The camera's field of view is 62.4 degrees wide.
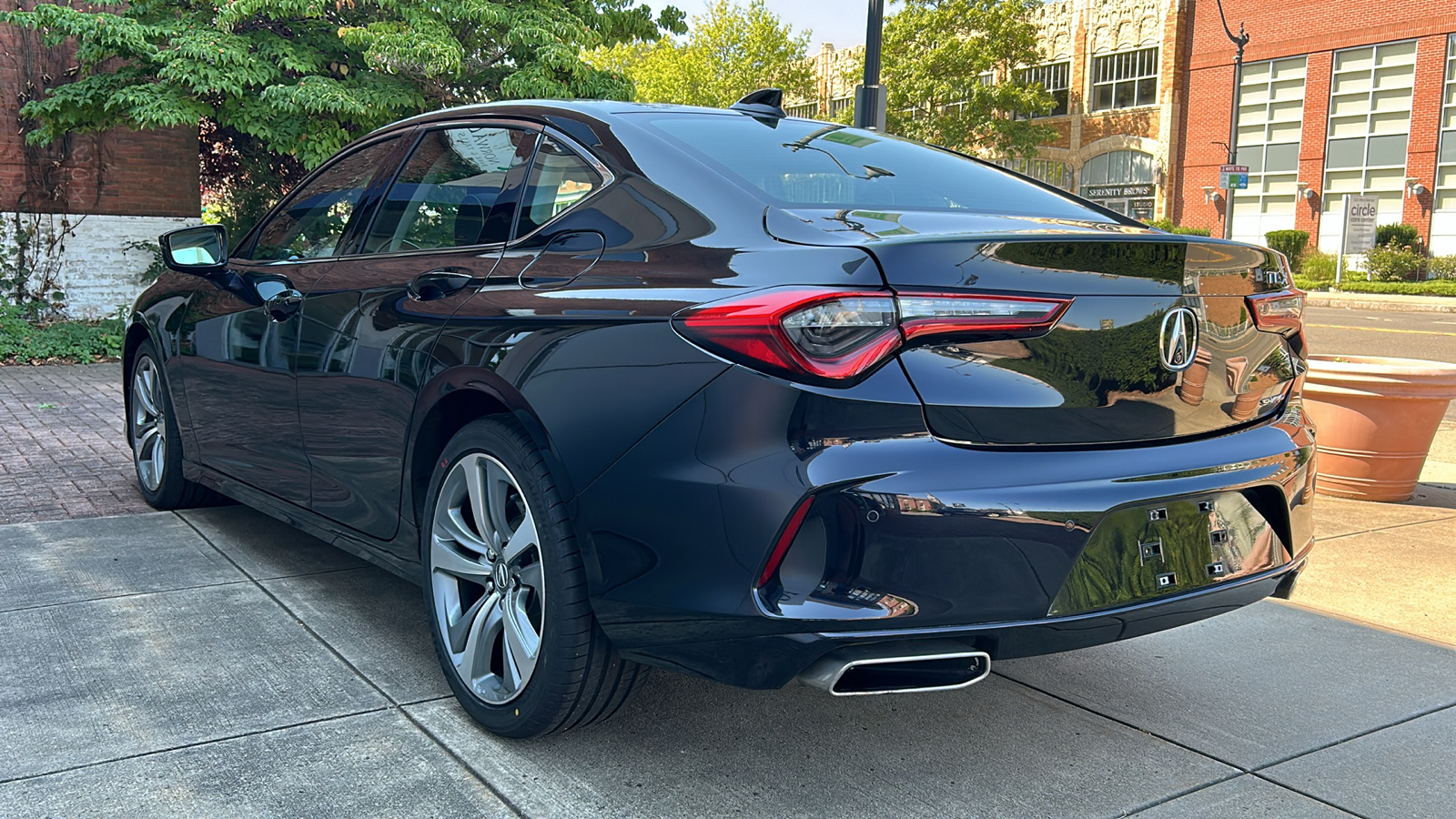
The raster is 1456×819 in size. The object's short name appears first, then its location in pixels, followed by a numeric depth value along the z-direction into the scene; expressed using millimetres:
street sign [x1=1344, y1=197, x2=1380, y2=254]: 30562
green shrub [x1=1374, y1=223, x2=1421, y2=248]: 33281
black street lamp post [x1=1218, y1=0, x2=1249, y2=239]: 33000
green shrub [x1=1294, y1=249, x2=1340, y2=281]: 31953
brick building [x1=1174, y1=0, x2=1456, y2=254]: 35438
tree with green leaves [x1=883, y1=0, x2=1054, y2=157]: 41594
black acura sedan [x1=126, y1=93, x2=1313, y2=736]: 2348
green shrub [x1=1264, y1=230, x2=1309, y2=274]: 34969
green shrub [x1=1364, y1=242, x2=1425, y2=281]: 31125
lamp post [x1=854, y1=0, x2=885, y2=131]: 8578
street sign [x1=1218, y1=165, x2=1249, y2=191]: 31109
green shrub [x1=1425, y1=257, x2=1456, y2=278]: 31156
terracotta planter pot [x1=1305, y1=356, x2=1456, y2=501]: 6043
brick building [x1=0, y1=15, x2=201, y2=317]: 13359
